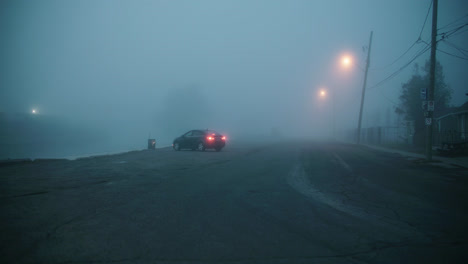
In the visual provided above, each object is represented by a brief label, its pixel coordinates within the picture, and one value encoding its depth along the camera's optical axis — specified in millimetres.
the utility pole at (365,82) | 37162
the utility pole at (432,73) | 16828
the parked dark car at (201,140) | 23891
